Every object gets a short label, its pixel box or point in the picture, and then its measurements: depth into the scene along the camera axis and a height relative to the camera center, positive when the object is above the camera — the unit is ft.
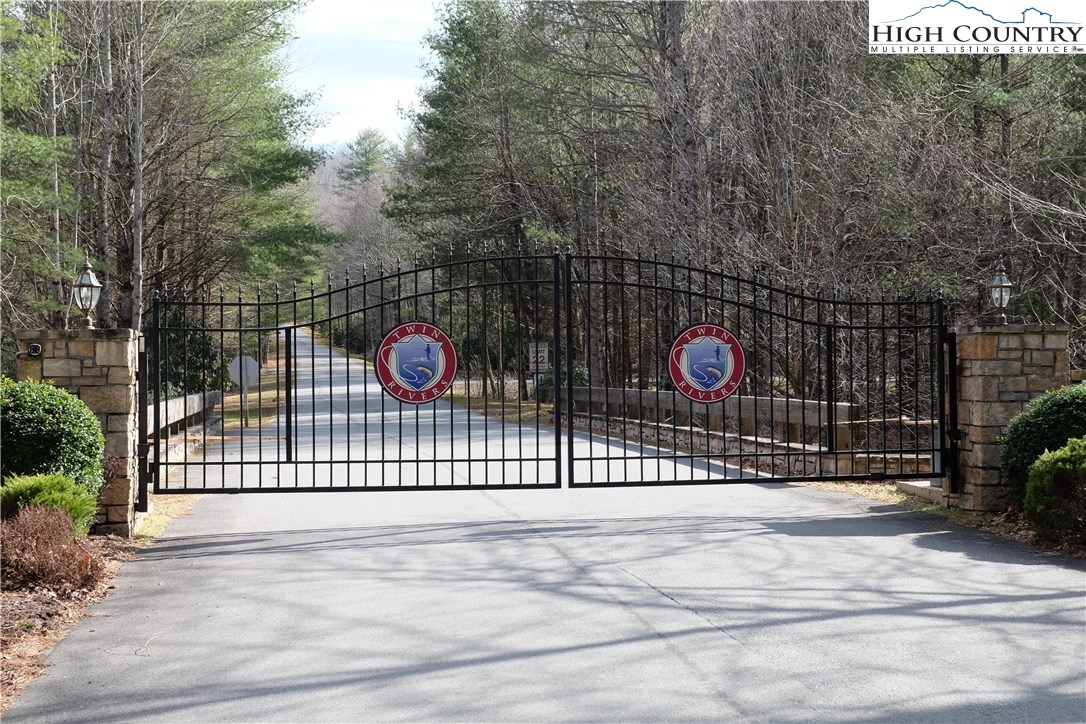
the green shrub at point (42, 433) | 28.63 -1.14
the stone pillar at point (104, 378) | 31.35 +0.32
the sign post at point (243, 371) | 68.08 +1.05
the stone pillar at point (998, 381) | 34.86 -0.08
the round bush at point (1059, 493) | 28.22 -2.96
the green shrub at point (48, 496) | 26.11 -2.53
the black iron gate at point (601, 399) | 34.83 -0.89
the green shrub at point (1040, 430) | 31.58 -1.48
